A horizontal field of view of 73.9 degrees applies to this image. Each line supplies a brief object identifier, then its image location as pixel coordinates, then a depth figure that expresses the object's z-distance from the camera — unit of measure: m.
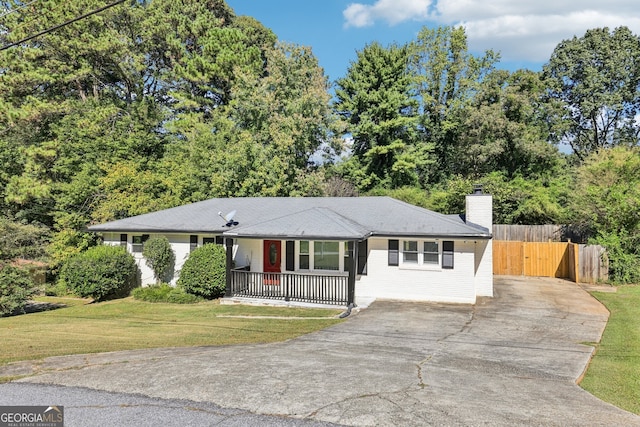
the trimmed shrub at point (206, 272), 16.56
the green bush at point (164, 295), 16.64
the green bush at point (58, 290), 23.03
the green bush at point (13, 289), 16.11
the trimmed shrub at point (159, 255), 17.84
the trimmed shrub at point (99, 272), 17.62
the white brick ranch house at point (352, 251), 15.07
